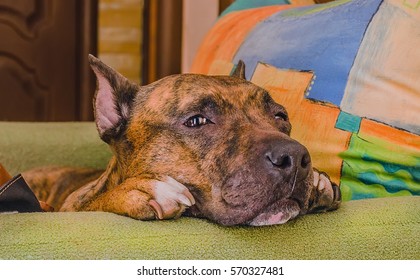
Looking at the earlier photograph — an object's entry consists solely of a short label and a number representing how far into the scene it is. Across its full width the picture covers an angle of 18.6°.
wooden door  3.25
